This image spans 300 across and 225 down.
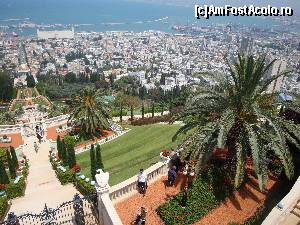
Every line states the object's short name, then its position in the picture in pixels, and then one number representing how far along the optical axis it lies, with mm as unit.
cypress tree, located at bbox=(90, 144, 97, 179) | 21222
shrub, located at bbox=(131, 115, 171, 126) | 39888
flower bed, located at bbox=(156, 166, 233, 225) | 13062
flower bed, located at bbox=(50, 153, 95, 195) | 19062
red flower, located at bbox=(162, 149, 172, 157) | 16195
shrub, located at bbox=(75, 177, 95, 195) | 18625
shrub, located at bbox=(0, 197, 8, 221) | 17855
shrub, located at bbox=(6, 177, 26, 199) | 20062
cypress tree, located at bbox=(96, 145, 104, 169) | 21406
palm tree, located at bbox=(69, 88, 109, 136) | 30688
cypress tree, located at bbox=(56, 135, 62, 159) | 26677
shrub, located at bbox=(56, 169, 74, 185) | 21625
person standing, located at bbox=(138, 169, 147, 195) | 14492
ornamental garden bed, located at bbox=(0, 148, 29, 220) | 19156
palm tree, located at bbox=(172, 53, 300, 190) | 13234
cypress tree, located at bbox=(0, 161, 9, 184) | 21577
